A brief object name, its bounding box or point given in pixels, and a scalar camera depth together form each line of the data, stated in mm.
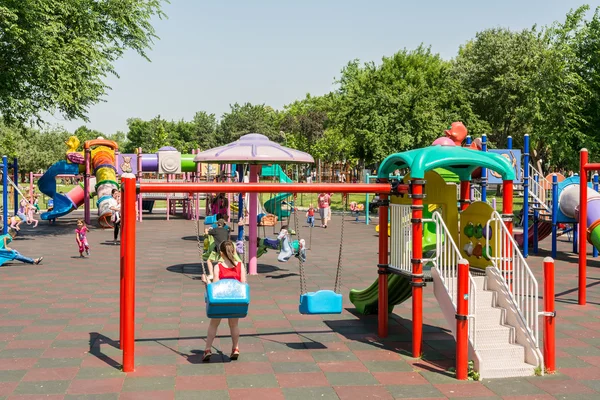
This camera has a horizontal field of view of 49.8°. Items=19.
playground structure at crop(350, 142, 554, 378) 8242
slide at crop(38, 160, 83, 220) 31781
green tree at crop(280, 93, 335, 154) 80688
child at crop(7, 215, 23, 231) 25828
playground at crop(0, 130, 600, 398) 7922
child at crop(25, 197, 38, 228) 31723
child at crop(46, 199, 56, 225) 32250
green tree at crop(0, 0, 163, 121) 22109
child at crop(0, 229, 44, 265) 17562
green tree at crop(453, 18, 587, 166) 31969
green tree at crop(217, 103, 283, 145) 94062
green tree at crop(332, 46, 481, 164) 37094
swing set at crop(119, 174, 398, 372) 8141
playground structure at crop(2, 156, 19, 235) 21516
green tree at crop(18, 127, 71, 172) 85938
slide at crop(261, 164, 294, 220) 28719
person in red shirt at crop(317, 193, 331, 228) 31547
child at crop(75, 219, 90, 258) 19209
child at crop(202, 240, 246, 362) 8508
